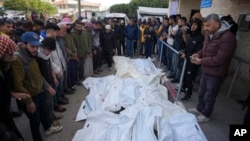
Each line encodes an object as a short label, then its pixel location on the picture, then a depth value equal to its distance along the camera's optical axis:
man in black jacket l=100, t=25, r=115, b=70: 6.72
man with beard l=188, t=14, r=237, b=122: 2.94
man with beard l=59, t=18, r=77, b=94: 4.60
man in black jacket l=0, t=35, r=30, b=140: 1.93
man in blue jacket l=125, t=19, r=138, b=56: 8.65
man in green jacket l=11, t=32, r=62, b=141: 2.26
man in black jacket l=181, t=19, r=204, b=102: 4.14
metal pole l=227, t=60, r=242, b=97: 4.12
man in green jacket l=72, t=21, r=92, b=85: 5.09
